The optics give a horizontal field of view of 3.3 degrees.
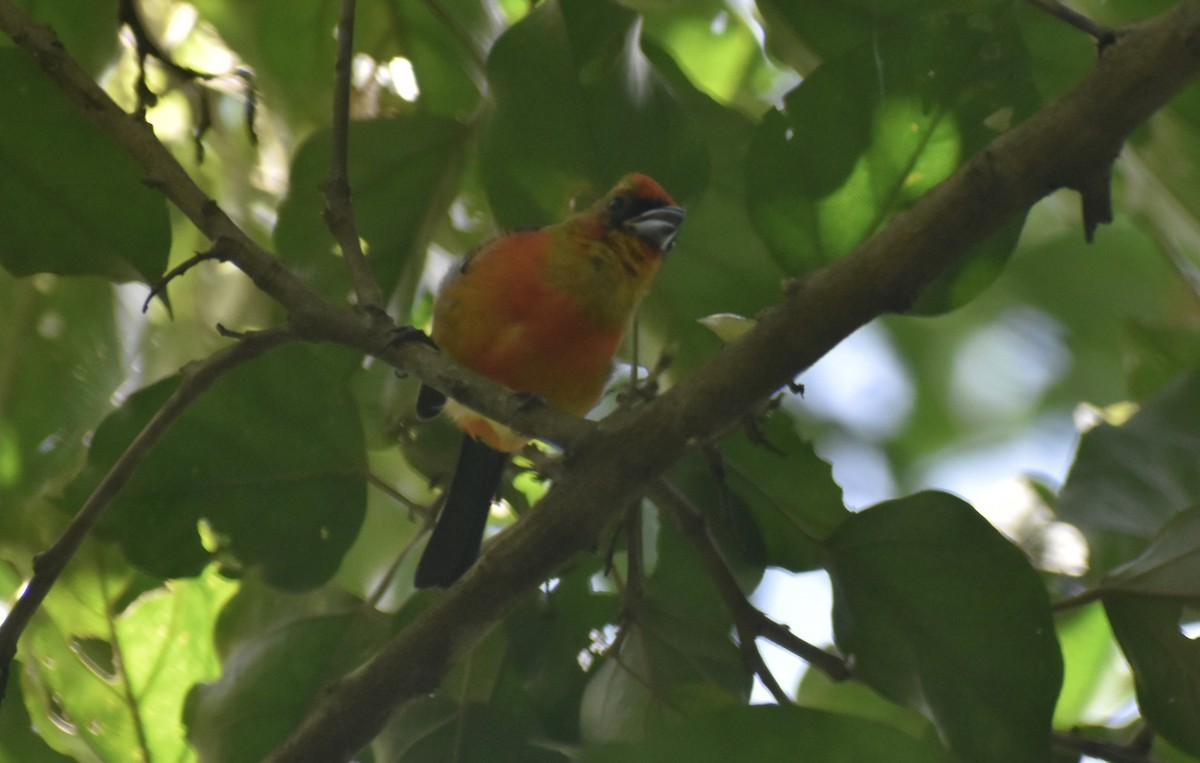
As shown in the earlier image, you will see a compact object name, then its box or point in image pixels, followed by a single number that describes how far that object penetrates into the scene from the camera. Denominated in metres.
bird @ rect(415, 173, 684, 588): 6.90
